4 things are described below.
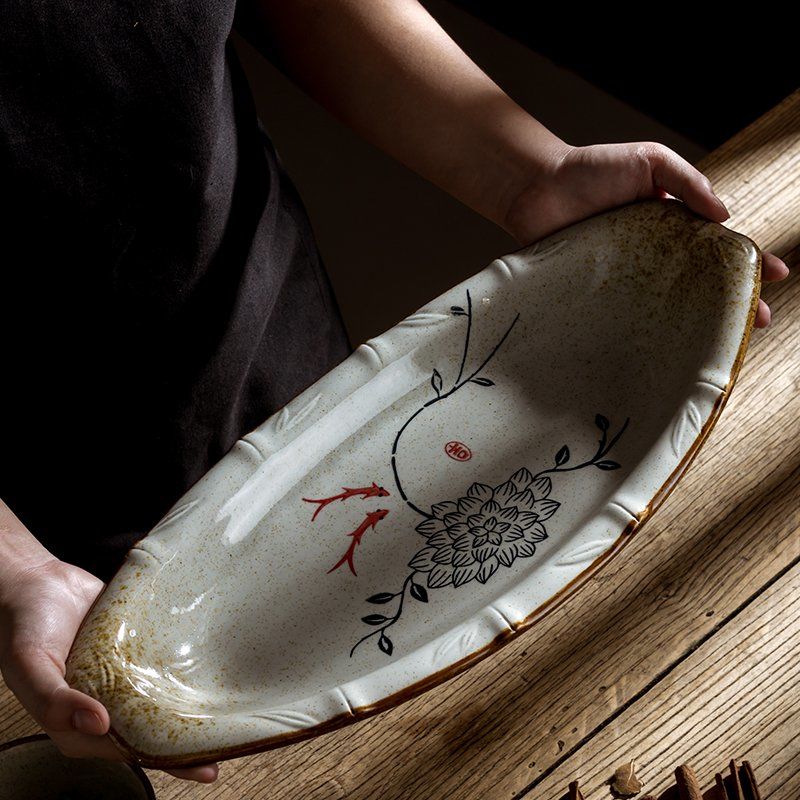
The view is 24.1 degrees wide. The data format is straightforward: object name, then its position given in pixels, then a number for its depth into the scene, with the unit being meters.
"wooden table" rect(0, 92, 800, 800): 0.89
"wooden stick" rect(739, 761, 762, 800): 0.83
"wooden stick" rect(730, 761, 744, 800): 0.83
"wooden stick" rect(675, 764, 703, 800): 0.83
